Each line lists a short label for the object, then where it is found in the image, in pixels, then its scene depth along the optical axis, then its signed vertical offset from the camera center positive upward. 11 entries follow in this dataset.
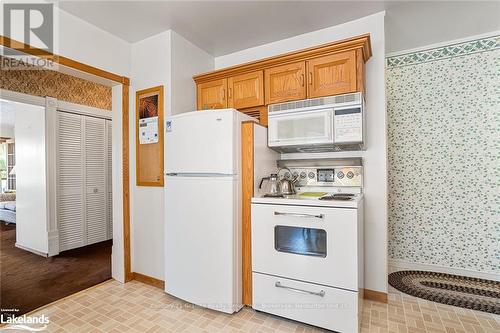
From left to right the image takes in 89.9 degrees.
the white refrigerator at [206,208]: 1.98 -0.34
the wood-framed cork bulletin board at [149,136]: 2.50 +0.32
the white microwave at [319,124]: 1.92 +0.35
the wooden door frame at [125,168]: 2.62 -0.01
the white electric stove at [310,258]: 1.69 -0.67
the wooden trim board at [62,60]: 1.85 +0.93
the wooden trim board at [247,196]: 2.05 -0.24
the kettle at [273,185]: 2.21 -0.17
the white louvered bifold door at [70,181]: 3.56 -0.19
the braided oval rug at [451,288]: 2.12 -1.17
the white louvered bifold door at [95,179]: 3.89 -0.18
